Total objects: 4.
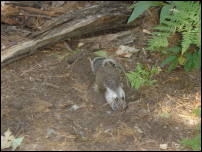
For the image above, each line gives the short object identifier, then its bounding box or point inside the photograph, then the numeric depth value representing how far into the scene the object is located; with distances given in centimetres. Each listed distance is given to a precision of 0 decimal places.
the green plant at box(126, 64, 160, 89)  727
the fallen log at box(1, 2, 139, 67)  789
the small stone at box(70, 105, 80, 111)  696
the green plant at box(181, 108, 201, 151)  609
